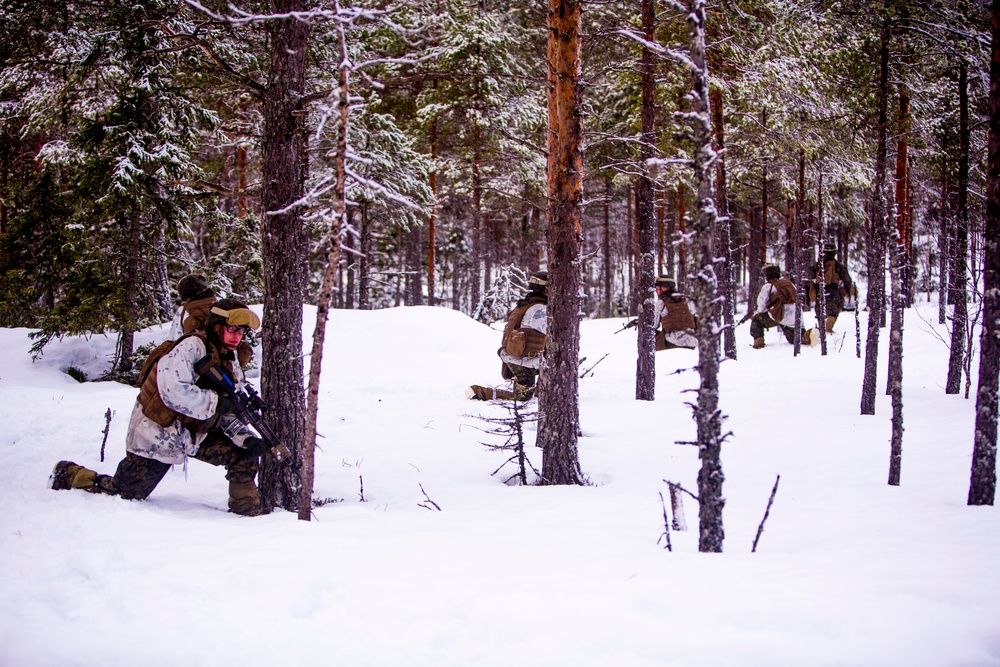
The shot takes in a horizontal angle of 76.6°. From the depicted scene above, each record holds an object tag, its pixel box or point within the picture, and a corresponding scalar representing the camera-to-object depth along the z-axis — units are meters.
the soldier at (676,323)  14.68
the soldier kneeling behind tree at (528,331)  9.95
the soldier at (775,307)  14.72
